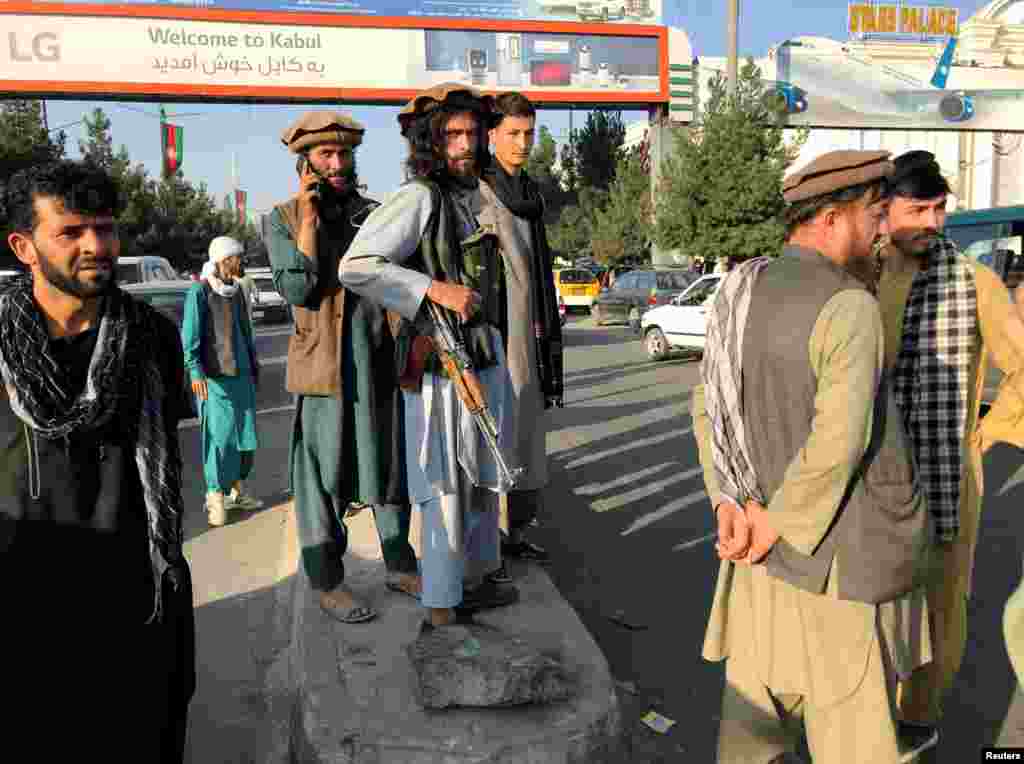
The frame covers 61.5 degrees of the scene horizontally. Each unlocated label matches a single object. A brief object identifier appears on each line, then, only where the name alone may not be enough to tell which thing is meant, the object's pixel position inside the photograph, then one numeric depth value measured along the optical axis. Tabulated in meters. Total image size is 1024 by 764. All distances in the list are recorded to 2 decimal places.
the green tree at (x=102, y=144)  31.34
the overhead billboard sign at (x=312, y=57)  21.92
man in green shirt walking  5.53
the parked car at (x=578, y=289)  27.14
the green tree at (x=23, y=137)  22.98
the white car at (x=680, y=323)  13.77
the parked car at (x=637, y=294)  18.17
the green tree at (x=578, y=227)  38.62
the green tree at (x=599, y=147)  39.41
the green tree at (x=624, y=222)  32.69
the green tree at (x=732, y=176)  20.77
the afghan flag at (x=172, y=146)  33.03
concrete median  2.44
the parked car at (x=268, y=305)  24.77
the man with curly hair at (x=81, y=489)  1.99
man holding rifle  2.70
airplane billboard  27.83
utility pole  20.94
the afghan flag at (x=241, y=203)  61.06
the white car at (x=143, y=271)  15.70
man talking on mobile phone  3.15
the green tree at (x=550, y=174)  42.72
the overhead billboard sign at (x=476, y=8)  22.81
